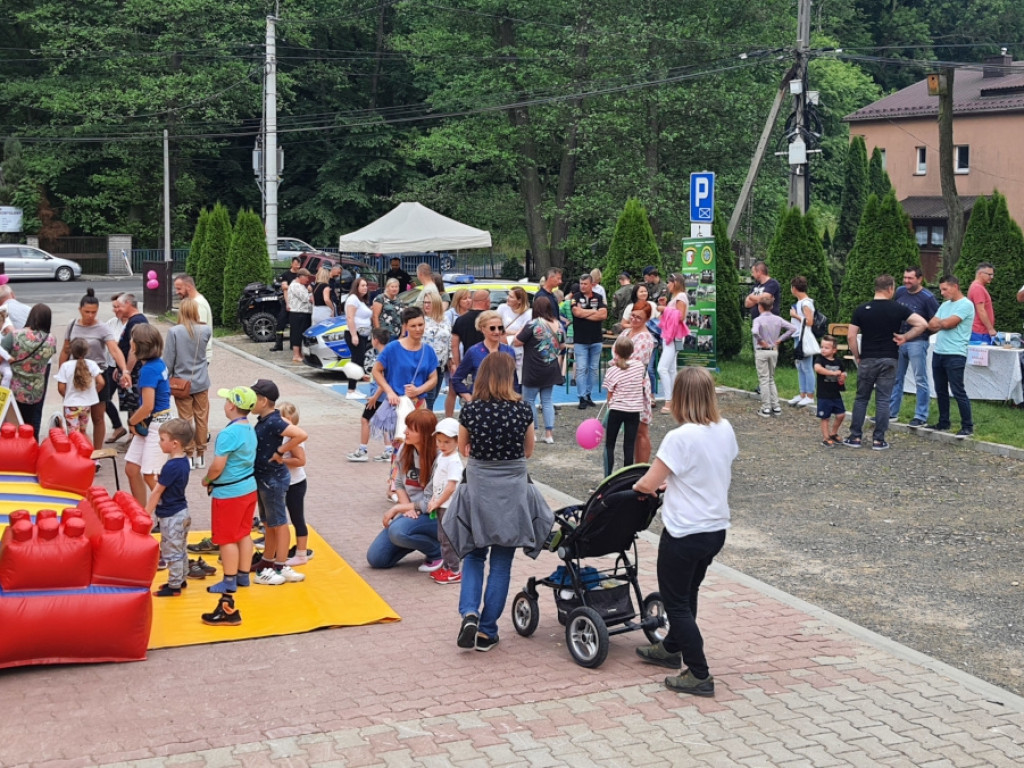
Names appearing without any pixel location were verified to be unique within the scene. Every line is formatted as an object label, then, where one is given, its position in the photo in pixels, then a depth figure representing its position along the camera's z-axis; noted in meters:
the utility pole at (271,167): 34.88
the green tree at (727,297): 22.09
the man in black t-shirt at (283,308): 23.23
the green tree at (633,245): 22.45
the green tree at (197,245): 30.98
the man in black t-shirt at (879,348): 13.84
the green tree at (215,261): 29.47
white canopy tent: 29.08
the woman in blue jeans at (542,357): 13.65
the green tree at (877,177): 48.58
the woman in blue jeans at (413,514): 8.71
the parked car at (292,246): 51.78
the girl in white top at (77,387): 11.45
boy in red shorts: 7.71
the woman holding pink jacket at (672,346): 16.05
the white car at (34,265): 47.78
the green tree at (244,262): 27.94
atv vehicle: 25.47
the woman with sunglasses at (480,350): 11.16
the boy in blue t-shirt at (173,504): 7.82
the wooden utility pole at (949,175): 26.50
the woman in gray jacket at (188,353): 11.56
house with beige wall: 48.00
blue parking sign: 19.39
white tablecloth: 16.09
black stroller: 6.89
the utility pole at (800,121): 25.80
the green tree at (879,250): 20.80
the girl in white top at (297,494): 8.55
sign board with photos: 19.83
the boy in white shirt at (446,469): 8.24
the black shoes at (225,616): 7.55
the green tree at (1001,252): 19.42
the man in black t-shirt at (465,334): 13.64
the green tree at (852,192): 51.19
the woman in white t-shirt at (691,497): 6.30
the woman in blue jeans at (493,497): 7.00
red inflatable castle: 6.67
